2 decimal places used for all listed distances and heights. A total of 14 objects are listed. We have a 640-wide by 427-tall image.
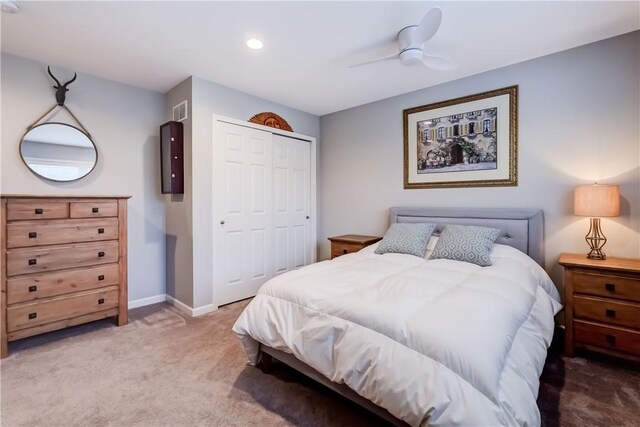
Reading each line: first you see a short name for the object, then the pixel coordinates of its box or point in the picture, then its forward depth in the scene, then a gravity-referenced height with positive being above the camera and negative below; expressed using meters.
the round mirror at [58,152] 2.71 +0.60
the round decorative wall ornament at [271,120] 3.66 +1.18
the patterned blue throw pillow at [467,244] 2.41 -0.29
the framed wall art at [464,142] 2.91 +0.75
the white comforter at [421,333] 1.12 -0.59
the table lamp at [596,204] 2.19 +0.04
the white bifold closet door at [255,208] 3.34 +0.06
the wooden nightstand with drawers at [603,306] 2.04 -0.69
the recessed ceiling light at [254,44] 2.42 +1.40
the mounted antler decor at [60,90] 2.78 +1.17
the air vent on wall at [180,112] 3.15 +1.10
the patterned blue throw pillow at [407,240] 2.80 -0.28
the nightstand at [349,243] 3.58 -0.39
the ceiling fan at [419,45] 1.88 +1.20
